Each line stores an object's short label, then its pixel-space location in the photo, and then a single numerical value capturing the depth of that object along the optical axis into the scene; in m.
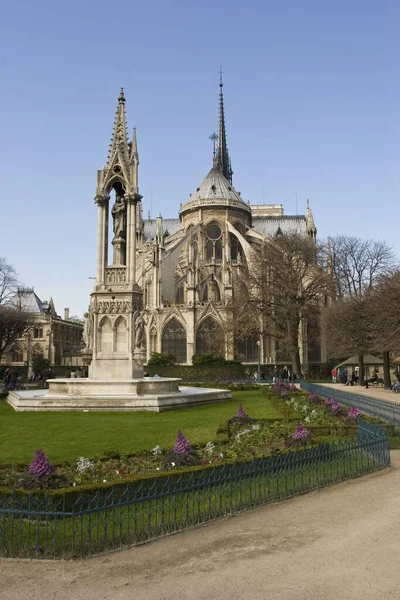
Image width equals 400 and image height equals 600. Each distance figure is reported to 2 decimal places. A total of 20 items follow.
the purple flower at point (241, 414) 13.87
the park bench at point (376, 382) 35.91
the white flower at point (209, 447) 10.10
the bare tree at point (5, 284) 48.70
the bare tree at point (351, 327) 32.38
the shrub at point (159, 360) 44.38
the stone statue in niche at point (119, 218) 21.38
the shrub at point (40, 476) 7.07
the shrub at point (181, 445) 8.69
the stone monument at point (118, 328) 18.81
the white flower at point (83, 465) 8.36
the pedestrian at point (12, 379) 31.22
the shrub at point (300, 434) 10.22
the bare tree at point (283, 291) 40.94
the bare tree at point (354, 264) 50.85
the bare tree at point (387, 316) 25.97
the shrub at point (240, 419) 13.73
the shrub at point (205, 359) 43.50
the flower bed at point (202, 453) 7.32
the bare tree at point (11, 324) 46.40
